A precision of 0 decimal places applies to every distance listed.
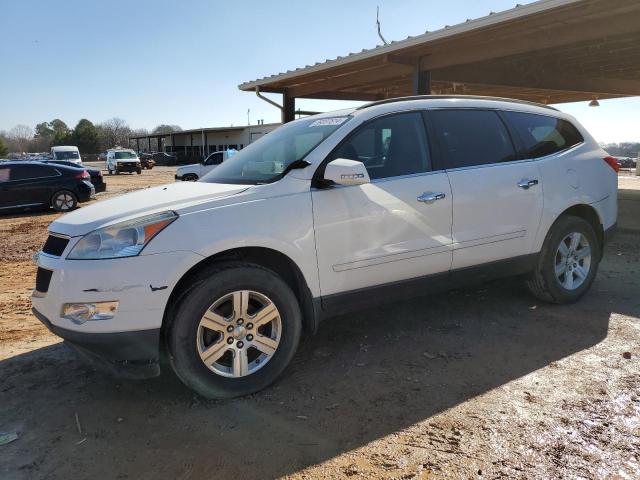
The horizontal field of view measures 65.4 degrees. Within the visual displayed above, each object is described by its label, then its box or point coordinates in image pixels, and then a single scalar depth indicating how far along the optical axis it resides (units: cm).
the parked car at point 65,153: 3800
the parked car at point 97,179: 1841
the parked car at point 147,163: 5056
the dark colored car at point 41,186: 1317
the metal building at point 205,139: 5425
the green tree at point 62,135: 8172
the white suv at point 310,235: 280
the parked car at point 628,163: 4449
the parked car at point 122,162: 3956
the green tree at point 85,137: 8125
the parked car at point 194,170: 2290
